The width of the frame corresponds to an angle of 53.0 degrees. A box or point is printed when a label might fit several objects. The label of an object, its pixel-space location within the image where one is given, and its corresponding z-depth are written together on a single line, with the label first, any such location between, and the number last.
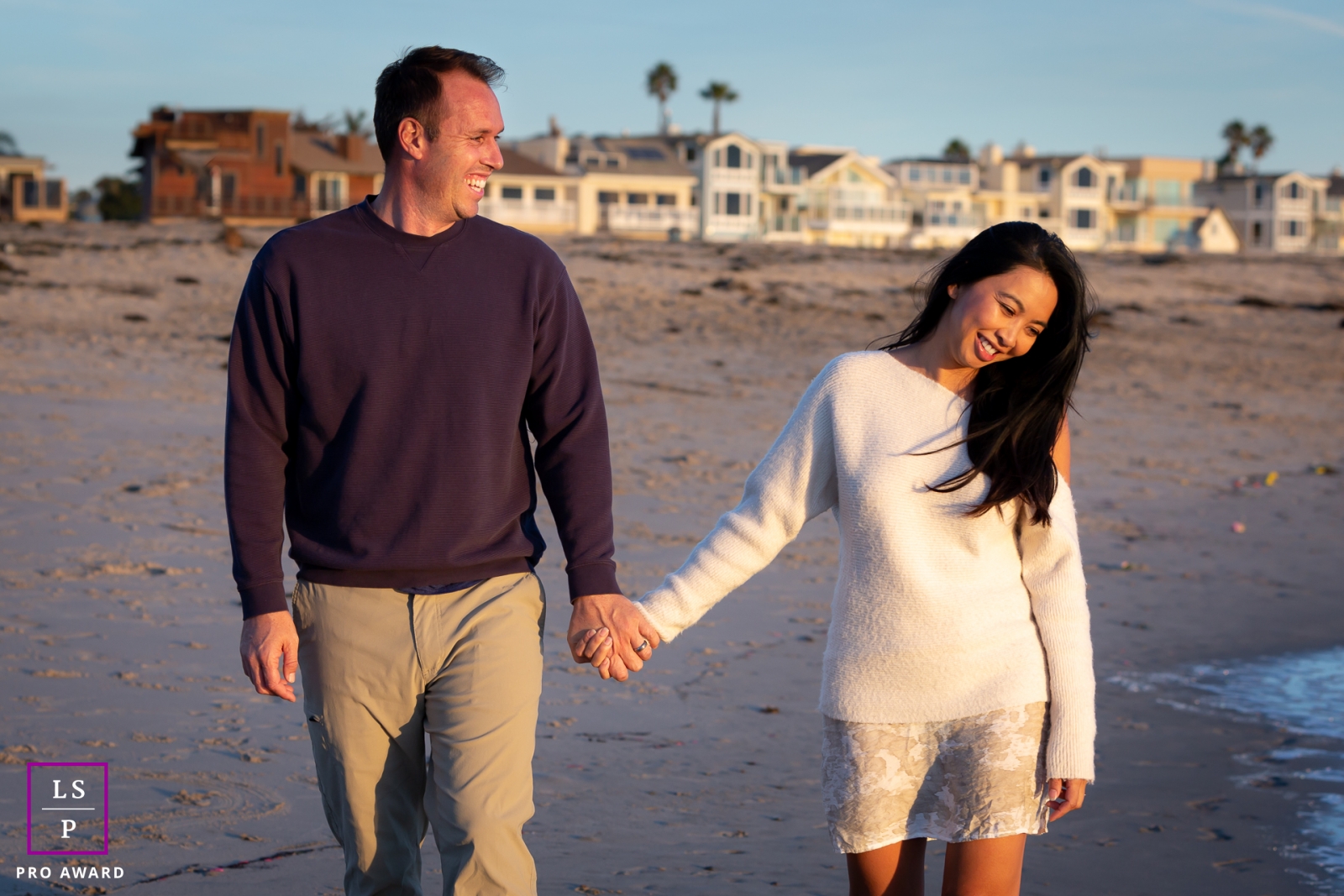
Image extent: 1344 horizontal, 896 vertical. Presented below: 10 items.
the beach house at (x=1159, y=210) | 71.81
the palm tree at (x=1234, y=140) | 89.06
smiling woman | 2.78
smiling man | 2.83
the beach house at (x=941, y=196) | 64.19
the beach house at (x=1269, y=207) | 77.62
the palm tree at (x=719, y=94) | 75.38
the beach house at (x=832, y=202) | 60.25
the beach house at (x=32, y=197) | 43.91
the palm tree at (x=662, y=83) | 80.50
